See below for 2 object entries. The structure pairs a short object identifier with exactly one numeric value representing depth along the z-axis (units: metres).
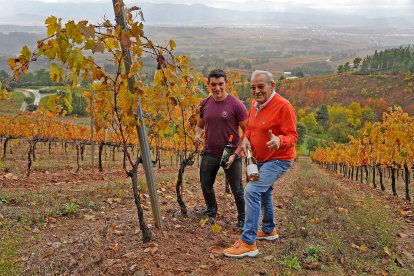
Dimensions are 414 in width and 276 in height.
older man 4.51
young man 5.34
